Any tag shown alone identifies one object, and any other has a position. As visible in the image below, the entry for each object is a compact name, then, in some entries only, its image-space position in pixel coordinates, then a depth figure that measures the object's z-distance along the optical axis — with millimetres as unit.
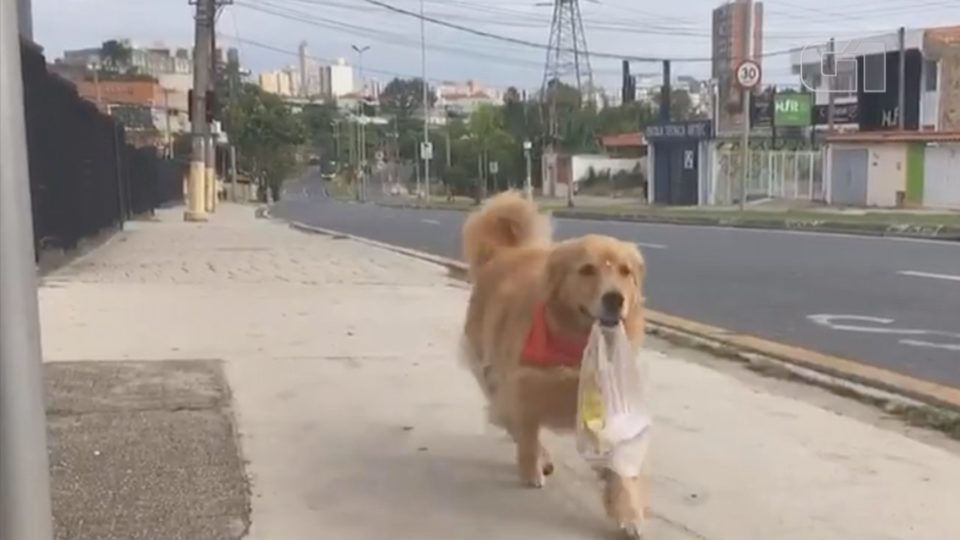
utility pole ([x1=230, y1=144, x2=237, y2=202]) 67150
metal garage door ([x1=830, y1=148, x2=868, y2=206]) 44094
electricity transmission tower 67312
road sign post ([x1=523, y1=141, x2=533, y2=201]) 71688
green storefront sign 53500
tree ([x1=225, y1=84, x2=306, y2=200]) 73000
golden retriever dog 4238
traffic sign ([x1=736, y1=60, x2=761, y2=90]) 33938
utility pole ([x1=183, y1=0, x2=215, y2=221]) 29672
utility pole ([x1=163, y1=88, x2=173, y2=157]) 65625
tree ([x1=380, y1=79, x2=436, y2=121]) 126312
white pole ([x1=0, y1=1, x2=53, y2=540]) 2414
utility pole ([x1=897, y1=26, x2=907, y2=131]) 48188
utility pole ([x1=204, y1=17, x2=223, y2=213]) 32531
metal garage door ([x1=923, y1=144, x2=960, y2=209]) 39781
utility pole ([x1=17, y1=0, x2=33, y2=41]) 11484
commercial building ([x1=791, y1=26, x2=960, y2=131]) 45812
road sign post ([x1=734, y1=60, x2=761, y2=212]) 33969
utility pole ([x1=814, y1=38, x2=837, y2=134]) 52906
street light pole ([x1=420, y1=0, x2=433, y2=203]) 74375
